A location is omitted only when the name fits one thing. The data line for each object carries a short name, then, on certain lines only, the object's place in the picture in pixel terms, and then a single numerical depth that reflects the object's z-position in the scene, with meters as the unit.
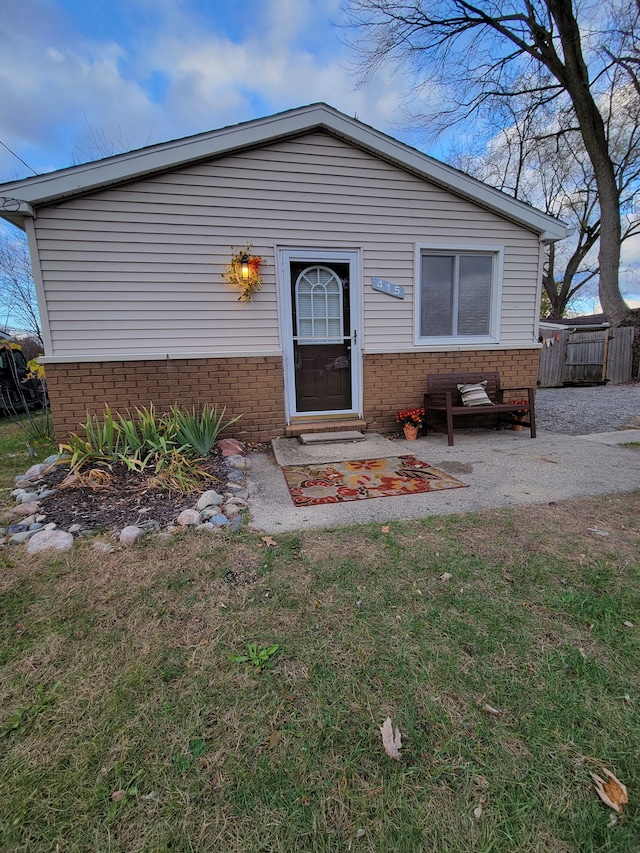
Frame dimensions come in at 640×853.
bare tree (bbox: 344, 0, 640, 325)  9.94
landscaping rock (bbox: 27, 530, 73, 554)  2.59
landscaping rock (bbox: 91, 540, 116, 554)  2.54
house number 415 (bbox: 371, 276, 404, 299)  5.34
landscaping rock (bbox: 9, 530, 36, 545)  2.71
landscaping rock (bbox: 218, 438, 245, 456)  4.68
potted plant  5.45
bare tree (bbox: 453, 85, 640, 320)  15.31
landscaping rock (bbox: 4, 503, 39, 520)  3.10
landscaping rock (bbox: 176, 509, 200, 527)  2.90
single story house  4.57
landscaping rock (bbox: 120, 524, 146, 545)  2.65
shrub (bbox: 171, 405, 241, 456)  4.41
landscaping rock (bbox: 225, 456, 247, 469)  4.29
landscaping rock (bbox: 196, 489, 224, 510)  3.18
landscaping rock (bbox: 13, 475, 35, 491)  3.75
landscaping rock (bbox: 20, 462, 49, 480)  3.97
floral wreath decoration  4.80
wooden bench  5.08
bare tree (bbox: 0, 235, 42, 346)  10.92
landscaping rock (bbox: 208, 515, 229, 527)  2.90
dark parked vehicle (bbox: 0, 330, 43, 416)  9.65
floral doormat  3.49
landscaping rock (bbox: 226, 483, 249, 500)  3.51
